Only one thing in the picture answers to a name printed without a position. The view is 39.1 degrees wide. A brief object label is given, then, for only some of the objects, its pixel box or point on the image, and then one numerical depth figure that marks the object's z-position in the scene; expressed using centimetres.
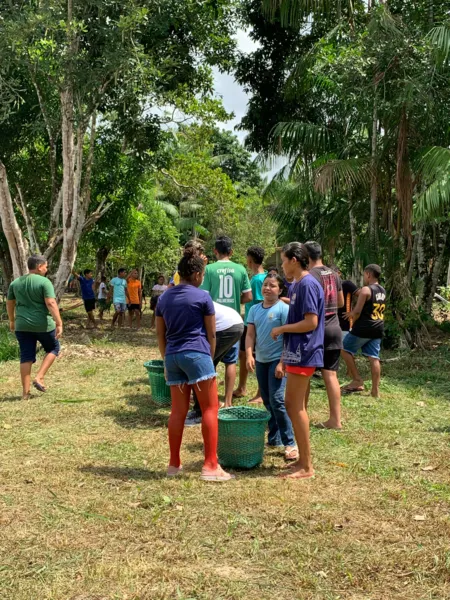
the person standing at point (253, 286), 768
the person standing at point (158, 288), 1823
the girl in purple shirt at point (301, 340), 500
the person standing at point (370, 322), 839
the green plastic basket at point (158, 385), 761
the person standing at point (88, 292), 1736
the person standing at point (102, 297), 1958
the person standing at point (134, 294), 1769
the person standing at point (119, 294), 1727
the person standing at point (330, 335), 664
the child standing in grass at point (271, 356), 580
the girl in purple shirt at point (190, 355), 503
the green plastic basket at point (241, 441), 529
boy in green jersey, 721
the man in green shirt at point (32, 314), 791
